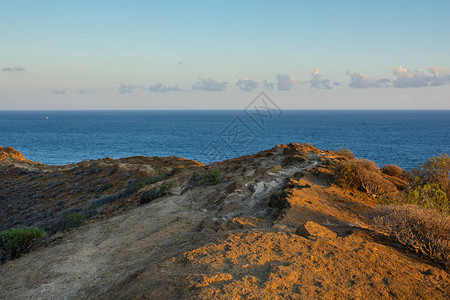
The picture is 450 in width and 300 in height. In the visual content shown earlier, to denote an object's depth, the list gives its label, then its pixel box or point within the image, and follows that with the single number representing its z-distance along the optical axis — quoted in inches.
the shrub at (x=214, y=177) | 539.8
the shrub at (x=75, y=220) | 534.6
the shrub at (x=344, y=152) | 618.5
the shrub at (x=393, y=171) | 580.1
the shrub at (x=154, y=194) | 535.2
